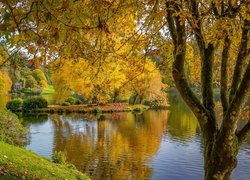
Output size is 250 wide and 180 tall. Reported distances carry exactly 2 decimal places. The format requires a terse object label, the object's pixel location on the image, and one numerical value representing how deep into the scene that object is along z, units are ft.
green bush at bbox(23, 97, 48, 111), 136.78
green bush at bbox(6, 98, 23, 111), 135.74
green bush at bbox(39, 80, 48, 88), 292.71
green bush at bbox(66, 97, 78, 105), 160.39
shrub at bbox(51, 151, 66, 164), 48.42
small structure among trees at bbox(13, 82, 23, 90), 274.87
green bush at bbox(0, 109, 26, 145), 68.18
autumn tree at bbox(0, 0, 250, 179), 17.75
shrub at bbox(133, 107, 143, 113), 158.65
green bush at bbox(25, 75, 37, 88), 280.68
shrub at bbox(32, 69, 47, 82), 284.41
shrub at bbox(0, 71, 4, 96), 133.00
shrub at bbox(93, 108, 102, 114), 140.50
